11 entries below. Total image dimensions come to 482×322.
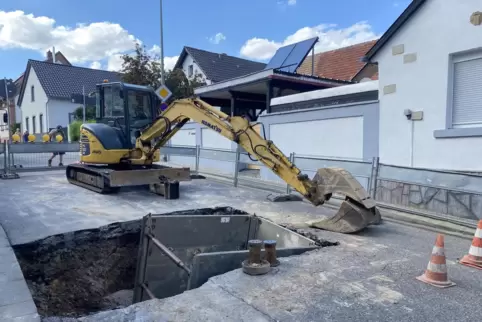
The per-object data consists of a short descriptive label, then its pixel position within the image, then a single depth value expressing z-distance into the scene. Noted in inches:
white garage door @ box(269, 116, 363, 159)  351.3
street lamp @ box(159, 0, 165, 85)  618.6
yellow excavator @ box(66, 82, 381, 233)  224.8
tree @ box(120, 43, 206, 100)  830.5
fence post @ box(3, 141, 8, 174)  451.6
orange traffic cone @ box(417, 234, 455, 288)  141.6
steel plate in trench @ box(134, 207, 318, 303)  215.2
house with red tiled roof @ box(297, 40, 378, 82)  723.1
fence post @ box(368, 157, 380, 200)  265.6
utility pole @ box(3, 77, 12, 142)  505.9
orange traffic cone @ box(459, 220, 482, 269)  161.2
